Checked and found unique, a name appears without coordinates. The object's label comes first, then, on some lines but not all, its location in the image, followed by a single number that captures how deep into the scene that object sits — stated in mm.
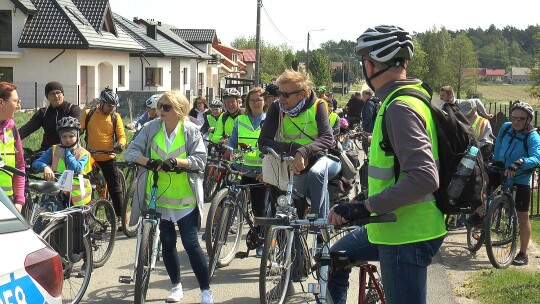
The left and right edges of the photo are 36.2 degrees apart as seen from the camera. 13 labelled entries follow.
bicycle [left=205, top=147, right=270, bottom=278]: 8070
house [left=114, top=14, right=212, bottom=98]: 58344
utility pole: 32531
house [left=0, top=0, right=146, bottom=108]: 44594
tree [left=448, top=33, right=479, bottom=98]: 118062
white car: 3051
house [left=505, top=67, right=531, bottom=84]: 190375
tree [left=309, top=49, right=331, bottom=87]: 111875
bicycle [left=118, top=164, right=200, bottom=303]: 6457
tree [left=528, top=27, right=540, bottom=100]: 67438
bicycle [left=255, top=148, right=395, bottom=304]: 6543
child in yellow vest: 7949
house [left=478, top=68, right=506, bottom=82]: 189750
